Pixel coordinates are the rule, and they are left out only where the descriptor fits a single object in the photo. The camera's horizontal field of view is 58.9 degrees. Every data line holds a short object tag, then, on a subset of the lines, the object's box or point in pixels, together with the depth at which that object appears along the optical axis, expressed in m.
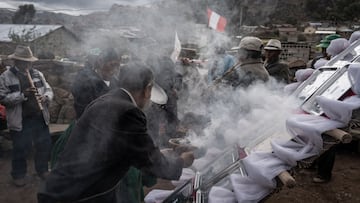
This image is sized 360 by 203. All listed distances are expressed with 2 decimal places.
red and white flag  5.01
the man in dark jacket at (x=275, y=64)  4.59
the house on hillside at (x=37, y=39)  7.86
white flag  4.75
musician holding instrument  4.57
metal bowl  2.71
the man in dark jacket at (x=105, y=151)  2.05
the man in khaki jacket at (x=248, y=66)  3.74
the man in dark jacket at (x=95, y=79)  3.59
